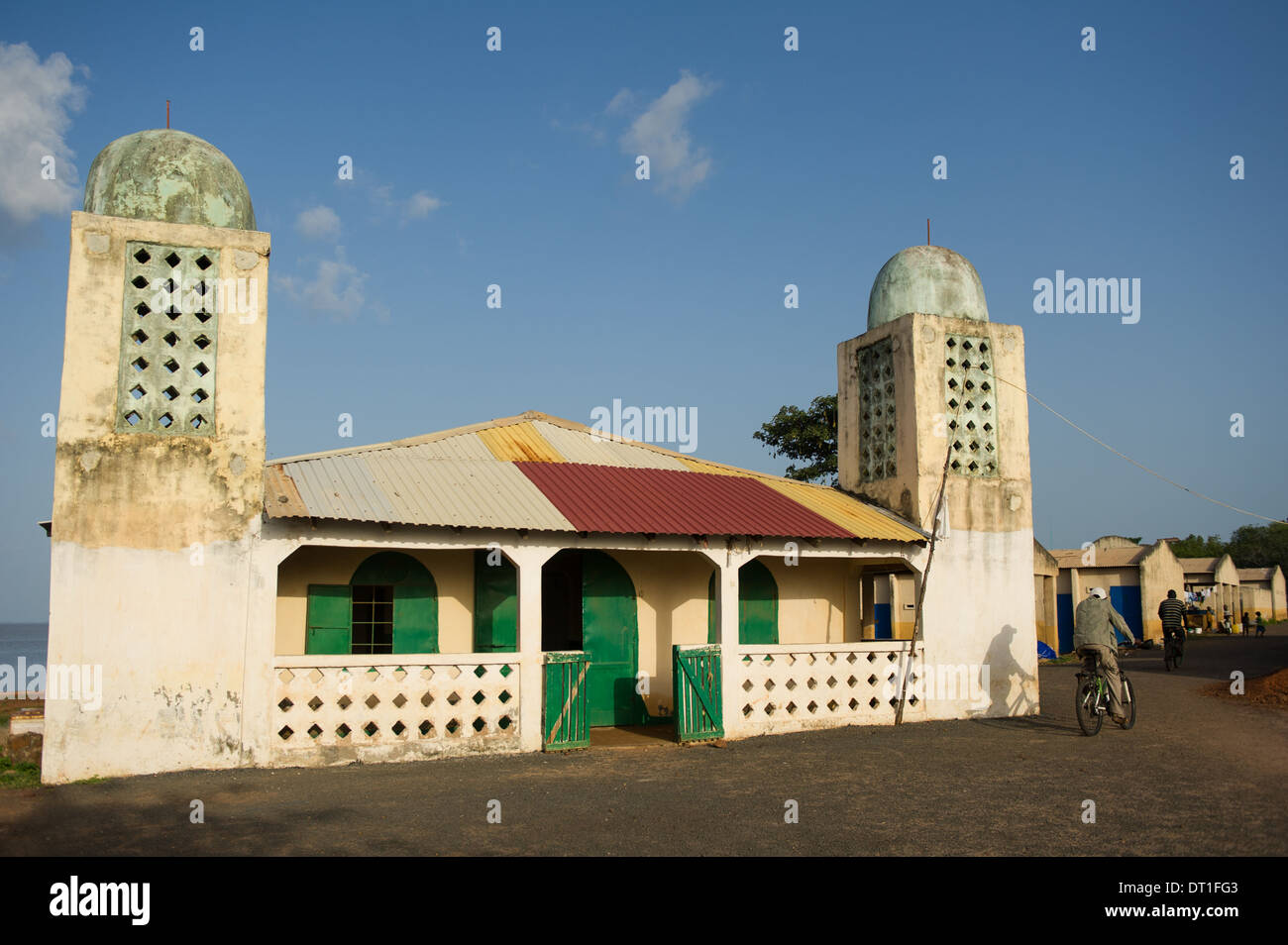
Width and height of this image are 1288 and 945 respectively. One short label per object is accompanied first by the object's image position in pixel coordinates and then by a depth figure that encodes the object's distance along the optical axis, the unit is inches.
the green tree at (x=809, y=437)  1197.1
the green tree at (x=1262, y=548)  3193.9
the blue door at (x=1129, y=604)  1463.8
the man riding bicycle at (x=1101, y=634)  482.3
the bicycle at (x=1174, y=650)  872.9
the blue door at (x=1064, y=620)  1401.3
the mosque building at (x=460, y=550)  402.0
